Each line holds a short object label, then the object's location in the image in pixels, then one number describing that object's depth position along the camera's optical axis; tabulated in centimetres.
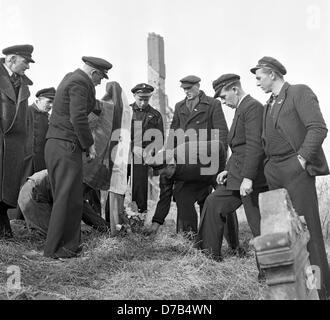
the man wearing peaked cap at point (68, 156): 489
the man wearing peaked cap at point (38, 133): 699
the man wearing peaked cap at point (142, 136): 705
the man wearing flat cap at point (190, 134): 615
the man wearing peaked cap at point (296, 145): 402
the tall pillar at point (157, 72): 875
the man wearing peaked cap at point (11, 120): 552
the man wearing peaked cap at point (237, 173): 483
